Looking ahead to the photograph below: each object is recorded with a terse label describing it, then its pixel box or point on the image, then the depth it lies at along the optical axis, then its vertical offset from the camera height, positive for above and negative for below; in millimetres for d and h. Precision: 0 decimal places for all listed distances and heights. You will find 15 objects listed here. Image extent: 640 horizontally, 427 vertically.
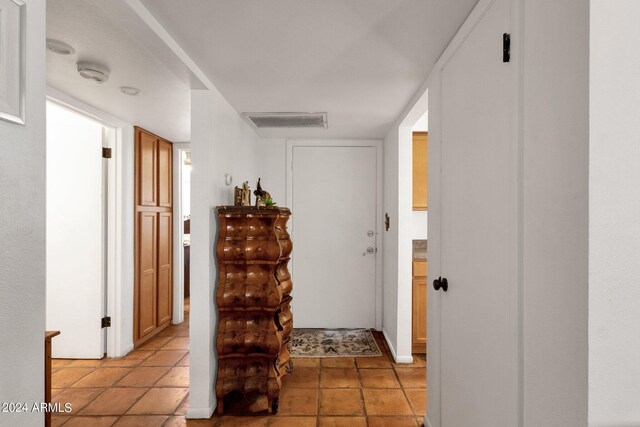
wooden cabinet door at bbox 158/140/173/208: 4109 +424
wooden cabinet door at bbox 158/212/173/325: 4125 -677
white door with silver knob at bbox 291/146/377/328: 4180 -294
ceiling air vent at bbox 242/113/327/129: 3225 +847
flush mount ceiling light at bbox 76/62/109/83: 2189 +859
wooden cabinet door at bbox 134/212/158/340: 3689 -672
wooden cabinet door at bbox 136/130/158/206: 3682 +426
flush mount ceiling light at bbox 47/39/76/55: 1892 +876
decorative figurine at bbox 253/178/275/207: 2671 +102
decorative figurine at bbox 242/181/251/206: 2845 +121
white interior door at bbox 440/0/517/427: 1246 -88
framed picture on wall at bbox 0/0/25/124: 922 +390
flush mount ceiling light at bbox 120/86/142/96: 2609 +873
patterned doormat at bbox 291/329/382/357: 3469 -1362
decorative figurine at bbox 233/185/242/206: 2758 +105
